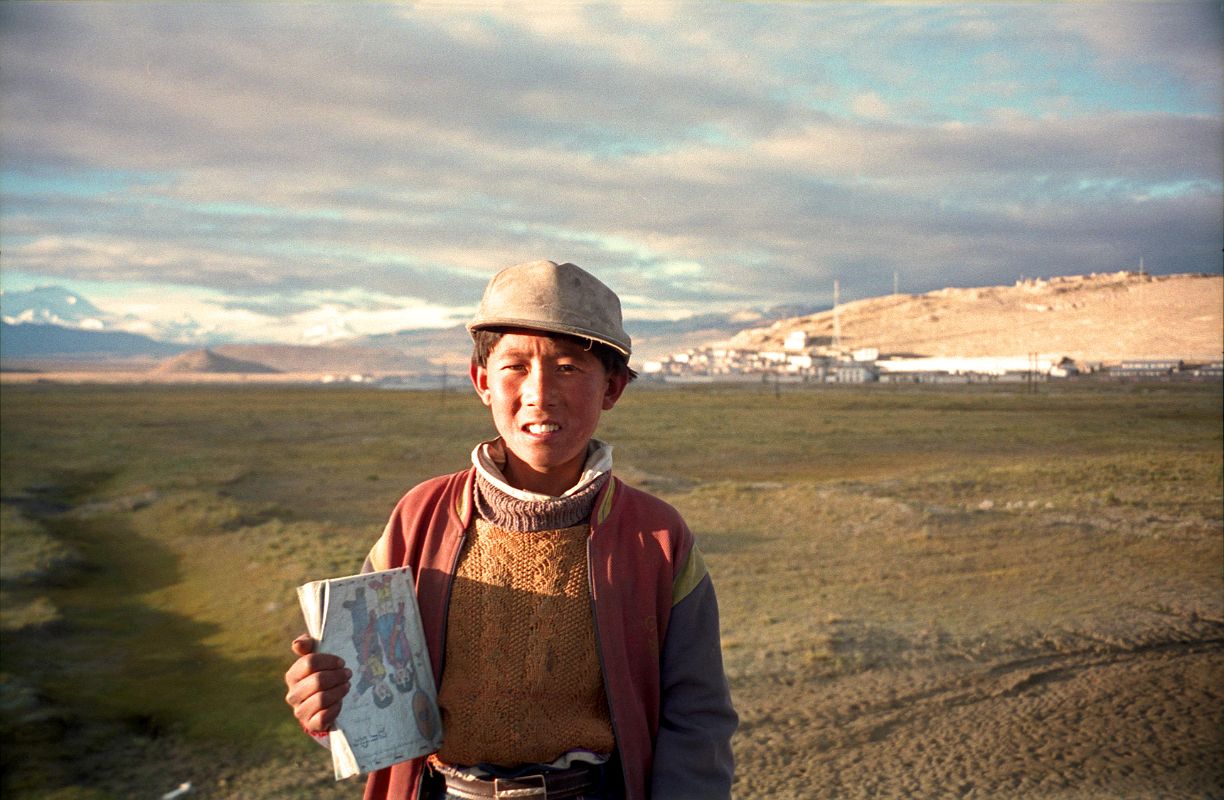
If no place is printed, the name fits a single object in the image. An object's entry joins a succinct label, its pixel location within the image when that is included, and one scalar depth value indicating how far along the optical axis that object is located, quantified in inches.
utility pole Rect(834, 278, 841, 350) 5661.4
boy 78.6
